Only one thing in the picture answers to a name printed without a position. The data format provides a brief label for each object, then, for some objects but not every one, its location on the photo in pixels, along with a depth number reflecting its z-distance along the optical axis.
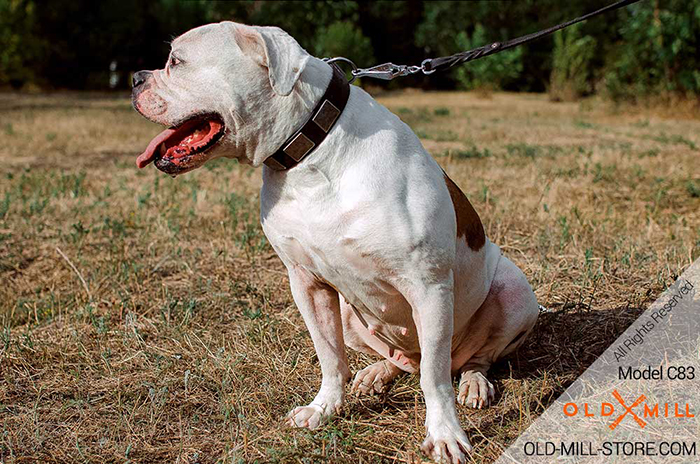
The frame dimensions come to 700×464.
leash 2.76
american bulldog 2.14
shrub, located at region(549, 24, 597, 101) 16.84
